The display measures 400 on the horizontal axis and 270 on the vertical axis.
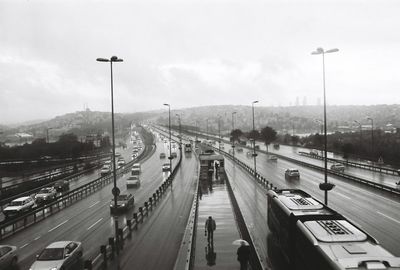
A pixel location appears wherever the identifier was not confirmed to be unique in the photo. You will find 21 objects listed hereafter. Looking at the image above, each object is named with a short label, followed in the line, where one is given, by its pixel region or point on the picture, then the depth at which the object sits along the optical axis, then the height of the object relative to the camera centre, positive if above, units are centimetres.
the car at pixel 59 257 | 1485 -560
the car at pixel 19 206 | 2881 -630
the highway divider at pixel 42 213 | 2358 -667
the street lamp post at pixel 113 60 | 2069 +442
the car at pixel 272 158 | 6478 -548
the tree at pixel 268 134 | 9081 -131
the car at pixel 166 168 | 5692 -613
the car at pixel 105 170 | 5396 -607
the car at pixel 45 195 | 3423 -632
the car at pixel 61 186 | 4212 -650
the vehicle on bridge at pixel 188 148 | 9101 -464
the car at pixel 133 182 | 4206 -619
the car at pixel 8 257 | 1610 -592
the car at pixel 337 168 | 4753 -562
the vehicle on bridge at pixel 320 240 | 868 -343
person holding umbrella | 1284 -469
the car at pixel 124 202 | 2839 -600
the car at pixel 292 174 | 4269 -567
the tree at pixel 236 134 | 11288 -132
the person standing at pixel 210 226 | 1670 -472
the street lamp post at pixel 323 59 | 2138 +493
